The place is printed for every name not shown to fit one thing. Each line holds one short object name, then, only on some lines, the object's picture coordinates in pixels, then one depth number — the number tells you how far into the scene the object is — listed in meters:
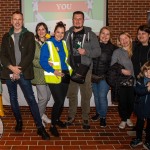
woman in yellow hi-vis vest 4.06
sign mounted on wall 6.99
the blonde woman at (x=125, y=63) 4.42
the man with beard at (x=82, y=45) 4.35
